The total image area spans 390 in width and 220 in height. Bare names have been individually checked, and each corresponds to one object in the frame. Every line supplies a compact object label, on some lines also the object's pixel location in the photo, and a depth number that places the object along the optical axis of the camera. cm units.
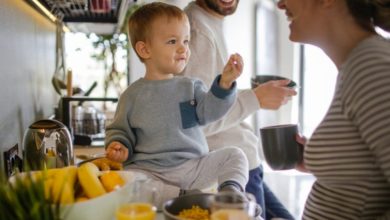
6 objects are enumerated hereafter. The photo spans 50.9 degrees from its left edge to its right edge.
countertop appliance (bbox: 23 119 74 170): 132
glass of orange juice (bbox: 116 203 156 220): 67
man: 131
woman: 72
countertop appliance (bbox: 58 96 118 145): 206
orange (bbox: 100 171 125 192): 79
